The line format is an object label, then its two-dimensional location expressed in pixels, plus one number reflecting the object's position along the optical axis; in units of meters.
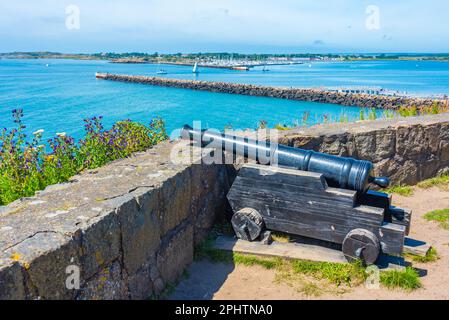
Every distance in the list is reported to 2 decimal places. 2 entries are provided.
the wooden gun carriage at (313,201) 3.54
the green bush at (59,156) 3.43
